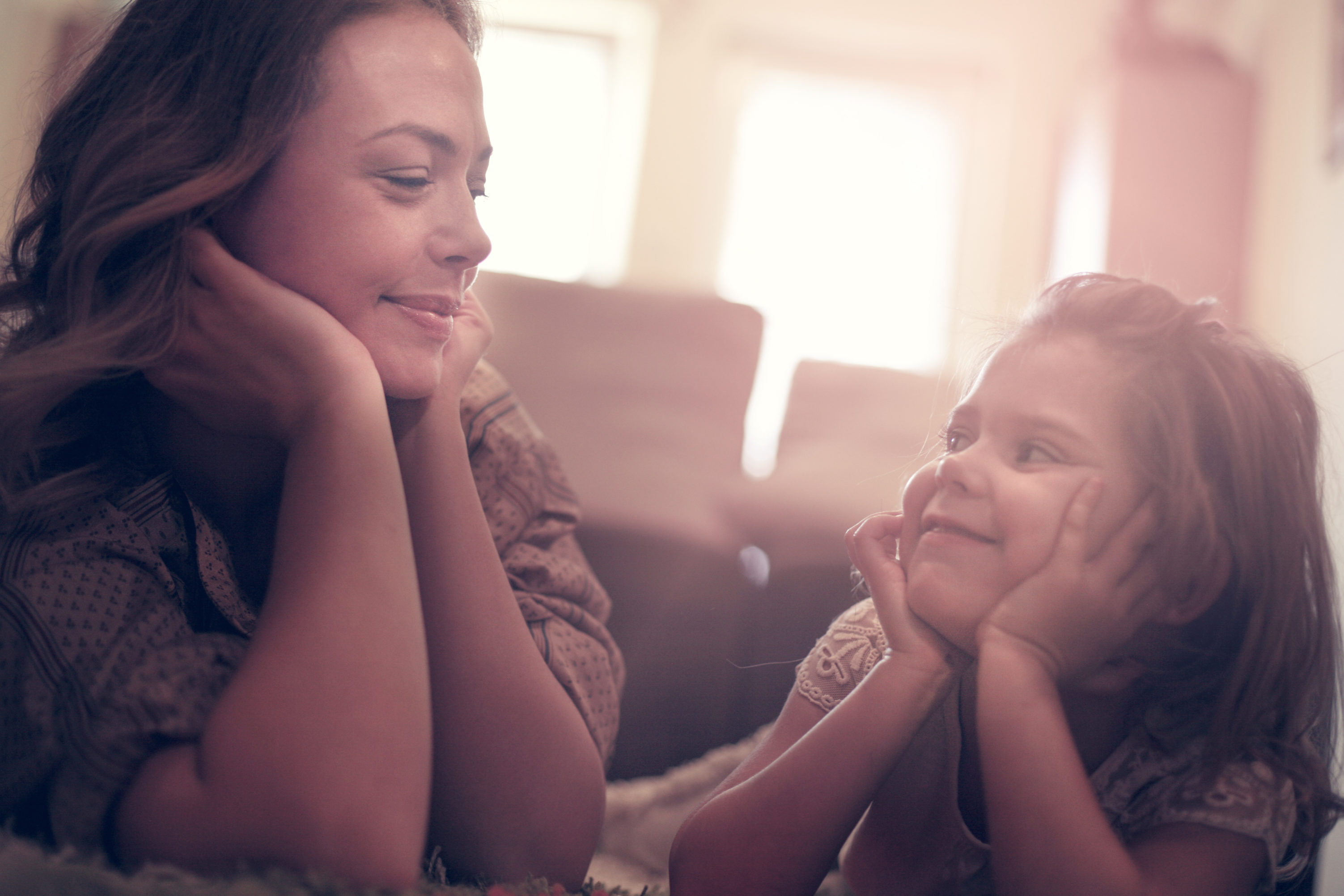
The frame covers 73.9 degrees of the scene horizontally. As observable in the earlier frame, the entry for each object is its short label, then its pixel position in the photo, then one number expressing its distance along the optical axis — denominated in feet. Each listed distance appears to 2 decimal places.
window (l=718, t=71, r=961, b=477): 10.23
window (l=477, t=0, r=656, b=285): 9.29
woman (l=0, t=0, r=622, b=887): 1.45
